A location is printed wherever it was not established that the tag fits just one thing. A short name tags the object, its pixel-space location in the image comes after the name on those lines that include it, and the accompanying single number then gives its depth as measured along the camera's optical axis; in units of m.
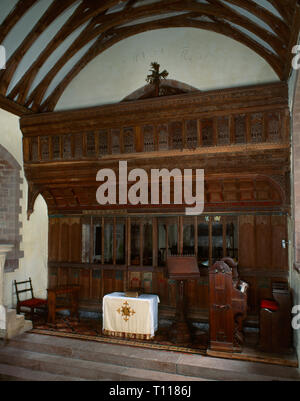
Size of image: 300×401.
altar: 5.80
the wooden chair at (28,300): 6.56
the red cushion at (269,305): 5.15
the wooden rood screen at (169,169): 5.71
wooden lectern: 5.61
